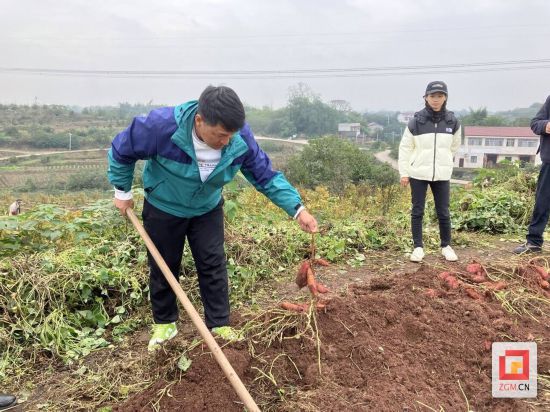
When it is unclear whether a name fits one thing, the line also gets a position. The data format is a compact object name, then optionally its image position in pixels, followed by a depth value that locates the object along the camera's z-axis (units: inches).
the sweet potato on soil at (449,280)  128.5
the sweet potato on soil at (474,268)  143.2
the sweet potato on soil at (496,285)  128.9
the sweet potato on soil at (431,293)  120.3
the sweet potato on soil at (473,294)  123.0
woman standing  157.6
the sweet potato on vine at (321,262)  101.8
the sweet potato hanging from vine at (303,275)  100.2
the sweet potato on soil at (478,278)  137.1
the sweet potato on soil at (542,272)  139.3
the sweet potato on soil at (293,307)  108.1
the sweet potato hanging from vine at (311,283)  99.1
